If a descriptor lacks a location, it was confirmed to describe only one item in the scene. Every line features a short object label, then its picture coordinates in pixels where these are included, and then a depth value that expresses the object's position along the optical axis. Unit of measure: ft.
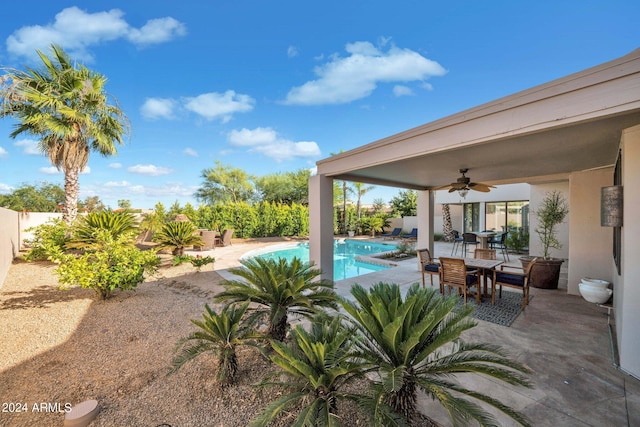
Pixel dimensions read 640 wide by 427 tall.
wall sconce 10.25
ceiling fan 19.19
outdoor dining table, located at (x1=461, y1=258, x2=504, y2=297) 16.57
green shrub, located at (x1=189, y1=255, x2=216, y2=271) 25.98
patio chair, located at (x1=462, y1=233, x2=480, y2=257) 37.04
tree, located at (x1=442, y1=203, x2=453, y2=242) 53.11
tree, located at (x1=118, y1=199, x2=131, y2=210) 110.28
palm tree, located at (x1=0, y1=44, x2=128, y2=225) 27.04
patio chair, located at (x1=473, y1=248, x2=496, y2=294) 22.00
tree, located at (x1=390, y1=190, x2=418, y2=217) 73.56
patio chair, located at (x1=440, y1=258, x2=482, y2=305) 16.10
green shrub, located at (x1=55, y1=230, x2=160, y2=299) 15.72
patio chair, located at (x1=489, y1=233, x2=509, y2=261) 34.22
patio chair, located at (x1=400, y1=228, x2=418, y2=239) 52.54
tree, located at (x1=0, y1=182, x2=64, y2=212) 75.83
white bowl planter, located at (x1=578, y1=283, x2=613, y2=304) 15.70
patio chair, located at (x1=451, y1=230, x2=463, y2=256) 38.87
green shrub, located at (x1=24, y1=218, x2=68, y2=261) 24.74
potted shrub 20.24
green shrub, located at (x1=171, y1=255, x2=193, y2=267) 28.94
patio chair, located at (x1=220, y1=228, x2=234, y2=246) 46.78
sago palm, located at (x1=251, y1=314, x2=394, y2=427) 5.74
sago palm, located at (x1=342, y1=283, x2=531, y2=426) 5.56
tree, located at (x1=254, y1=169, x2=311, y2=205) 82.38
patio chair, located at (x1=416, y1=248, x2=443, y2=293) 19.40
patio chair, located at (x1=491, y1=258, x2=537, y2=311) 15.74
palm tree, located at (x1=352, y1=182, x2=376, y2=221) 72.49
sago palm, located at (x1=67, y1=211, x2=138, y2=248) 24.81
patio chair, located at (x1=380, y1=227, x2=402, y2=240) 59.12
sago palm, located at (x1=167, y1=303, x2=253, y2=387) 8.72
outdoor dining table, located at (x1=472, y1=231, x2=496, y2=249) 35.37
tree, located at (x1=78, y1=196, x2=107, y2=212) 93.43
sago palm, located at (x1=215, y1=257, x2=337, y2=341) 10.52
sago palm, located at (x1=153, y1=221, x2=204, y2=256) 32.68
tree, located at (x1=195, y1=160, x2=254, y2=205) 92.94
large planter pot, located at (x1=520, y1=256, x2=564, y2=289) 20.17
